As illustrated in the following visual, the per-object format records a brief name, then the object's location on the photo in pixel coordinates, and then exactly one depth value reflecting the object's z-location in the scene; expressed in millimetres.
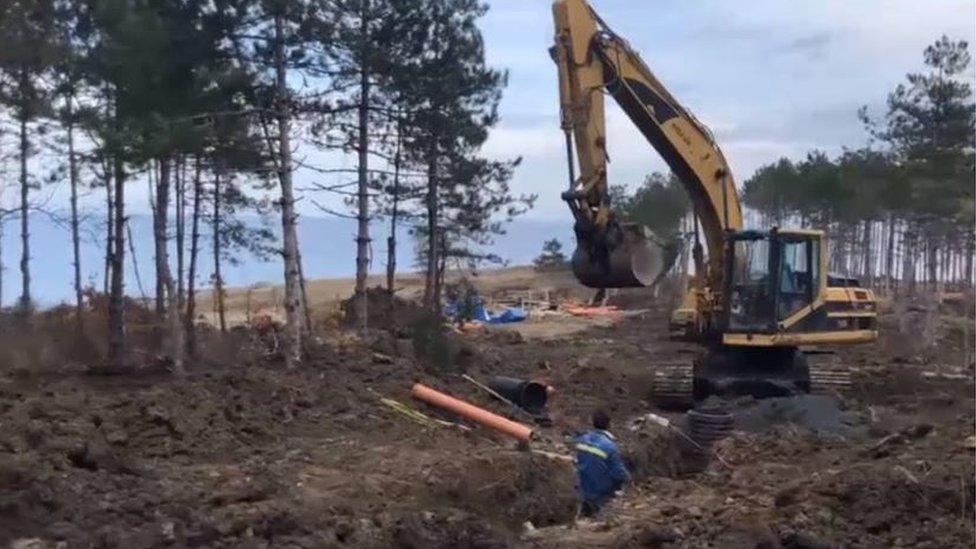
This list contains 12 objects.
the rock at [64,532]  9234
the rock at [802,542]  8875
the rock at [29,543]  8969
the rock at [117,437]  12969
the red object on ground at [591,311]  50109
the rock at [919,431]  13445
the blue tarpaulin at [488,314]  45538
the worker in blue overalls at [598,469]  11078
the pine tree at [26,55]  23109
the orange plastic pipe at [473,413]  15267
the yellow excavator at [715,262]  17484
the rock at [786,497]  10570
